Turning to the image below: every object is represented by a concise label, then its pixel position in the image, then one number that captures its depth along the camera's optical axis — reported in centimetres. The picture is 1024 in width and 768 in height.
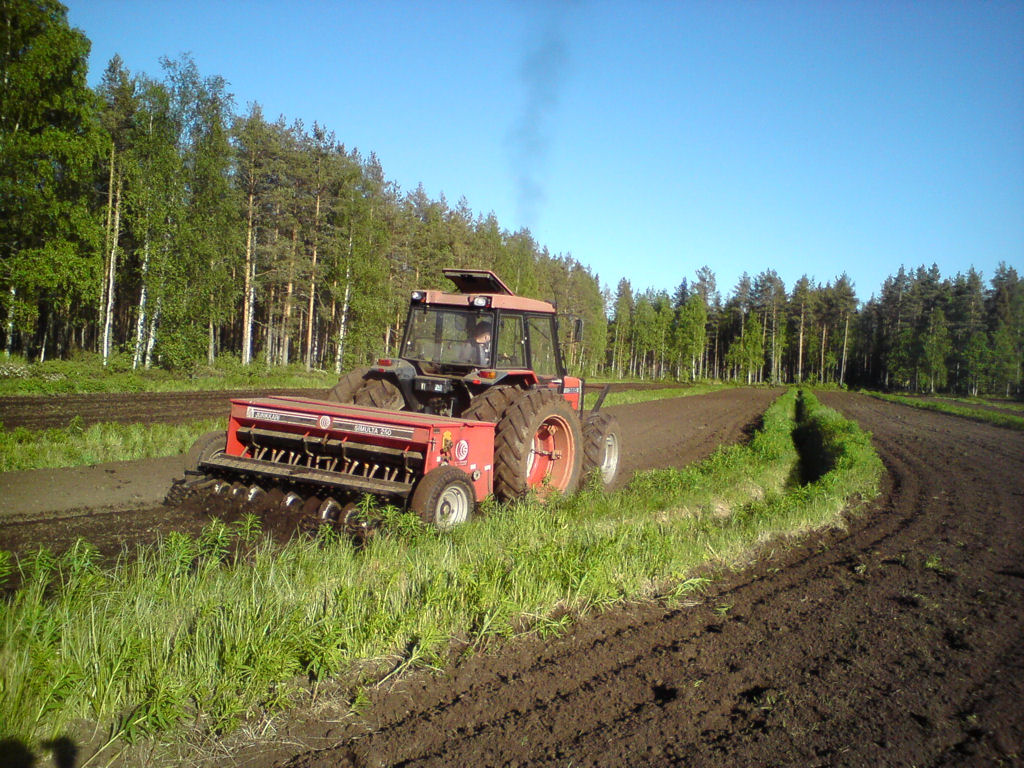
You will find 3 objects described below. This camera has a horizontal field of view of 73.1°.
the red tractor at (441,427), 644
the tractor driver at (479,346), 812
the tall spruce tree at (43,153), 2058
